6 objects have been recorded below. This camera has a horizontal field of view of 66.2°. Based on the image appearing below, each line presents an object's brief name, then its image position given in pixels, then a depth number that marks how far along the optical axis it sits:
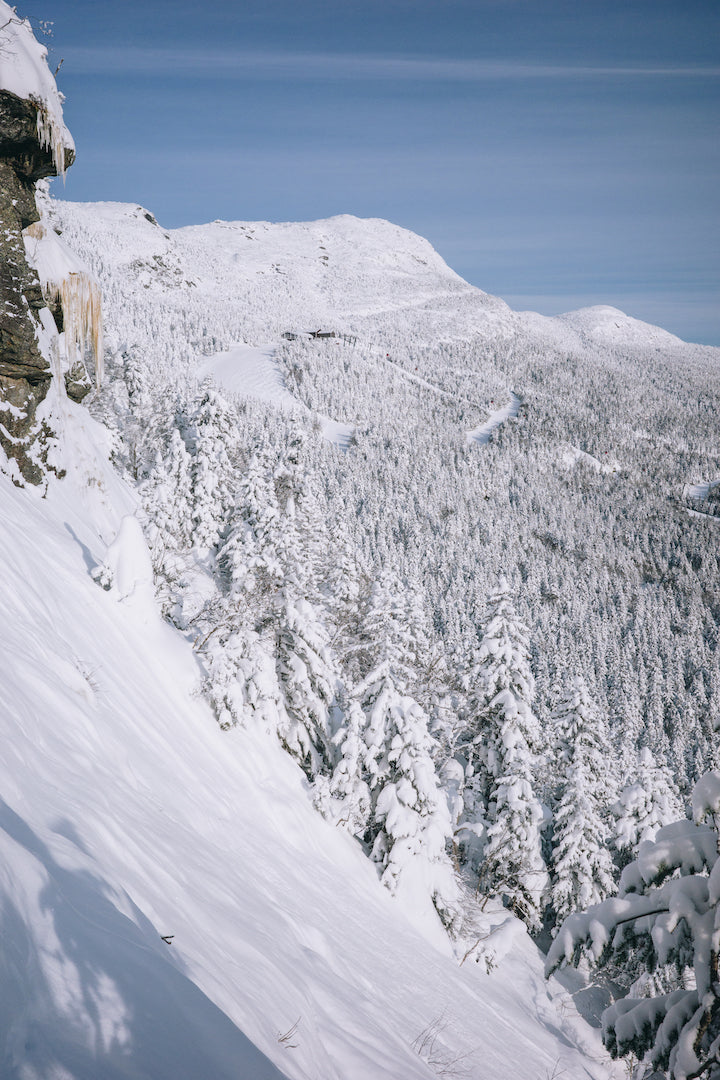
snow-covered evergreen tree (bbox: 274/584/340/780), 17.80
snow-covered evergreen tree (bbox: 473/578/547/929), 19.08
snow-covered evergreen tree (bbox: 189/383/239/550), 34.28
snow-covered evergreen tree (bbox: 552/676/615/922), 21.17
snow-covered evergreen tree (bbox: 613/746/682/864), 21.62
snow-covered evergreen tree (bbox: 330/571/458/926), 15.05
